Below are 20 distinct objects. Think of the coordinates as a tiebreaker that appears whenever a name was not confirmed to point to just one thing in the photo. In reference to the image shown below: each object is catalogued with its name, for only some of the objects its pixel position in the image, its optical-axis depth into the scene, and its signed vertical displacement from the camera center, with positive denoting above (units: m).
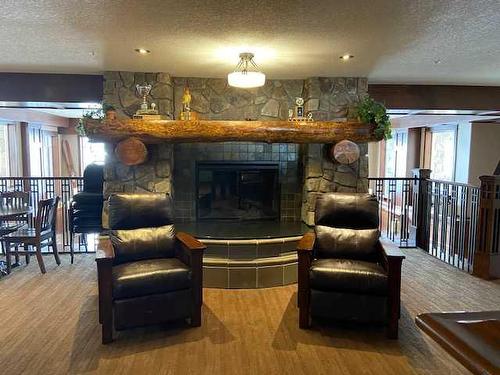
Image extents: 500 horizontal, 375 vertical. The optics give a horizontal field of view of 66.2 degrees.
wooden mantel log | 4.19 +0.33
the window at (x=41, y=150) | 8.97 +0.21
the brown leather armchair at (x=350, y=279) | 2.99 -0.93
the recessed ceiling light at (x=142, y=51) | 3.63 +1.04
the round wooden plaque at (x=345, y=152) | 4.54 +0.10
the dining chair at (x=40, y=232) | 4.41 -0.88
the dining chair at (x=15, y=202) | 4.80 -0.56
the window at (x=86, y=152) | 11.13 +0.20
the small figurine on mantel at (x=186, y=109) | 4.39 +0.58
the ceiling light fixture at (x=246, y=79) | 3.50 +0.75
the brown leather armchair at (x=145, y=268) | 2.91 -0.88
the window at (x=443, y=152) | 8.36 +0.21
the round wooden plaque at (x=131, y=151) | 4.26 +0.09
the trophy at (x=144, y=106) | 4.32 +0.62
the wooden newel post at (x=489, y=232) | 4.40 -0.82
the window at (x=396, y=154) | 9.86 +0.18
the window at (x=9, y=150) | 8.14 +0.18
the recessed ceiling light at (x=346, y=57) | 3.81 +1.05
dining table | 4.38 -0.63
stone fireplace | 4.65 -0.10
